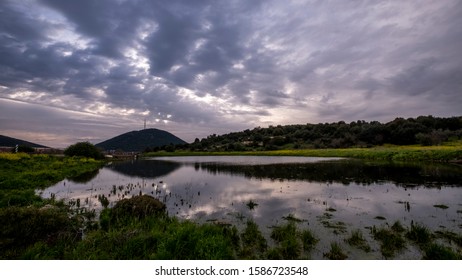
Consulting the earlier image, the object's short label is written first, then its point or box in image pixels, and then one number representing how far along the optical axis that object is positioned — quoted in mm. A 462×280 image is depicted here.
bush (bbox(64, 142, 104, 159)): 60562
